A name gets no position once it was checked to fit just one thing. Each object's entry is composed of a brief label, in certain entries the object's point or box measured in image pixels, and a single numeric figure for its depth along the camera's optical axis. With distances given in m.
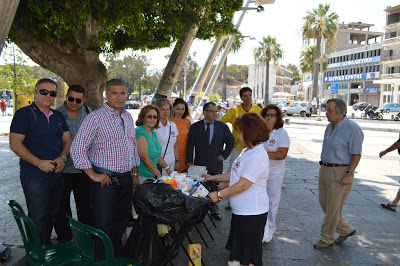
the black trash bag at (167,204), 2.98
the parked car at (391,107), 40.03
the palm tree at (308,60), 48.62
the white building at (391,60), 50.38
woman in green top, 4.04
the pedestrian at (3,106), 30.50
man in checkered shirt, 3.12
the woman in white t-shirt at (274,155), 4.29
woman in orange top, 5.43
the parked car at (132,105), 50.34
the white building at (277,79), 101.38
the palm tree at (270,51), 53.66
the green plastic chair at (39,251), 2.74
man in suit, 5.21
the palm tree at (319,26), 38.97
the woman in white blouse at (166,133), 4.79
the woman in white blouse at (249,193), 2.98
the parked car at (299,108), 37.06
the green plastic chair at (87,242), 2.42
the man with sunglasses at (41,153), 3.21
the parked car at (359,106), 47.91
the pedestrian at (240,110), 5.53
